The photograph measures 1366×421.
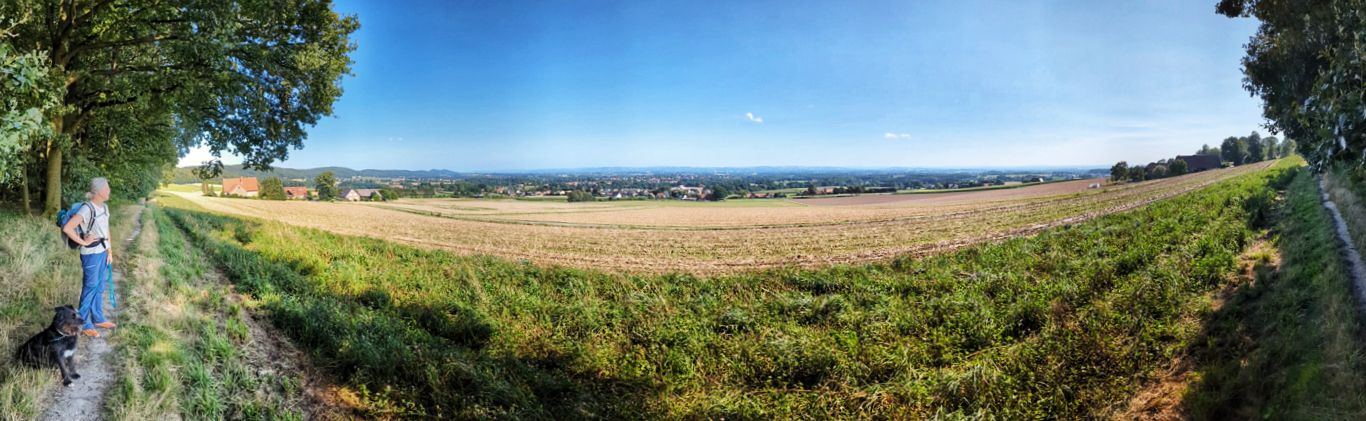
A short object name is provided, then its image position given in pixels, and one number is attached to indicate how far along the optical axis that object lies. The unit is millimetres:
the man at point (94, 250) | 5629
